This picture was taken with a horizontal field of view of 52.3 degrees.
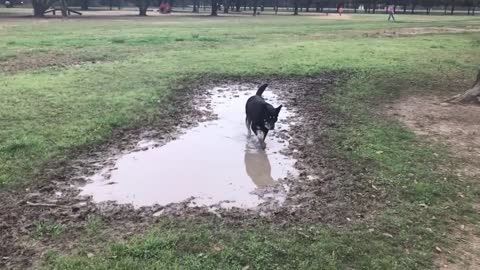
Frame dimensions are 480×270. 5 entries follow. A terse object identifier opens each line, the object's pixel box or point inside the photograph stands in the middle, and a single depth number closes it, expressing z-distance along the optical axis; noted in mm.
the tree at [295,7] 65594
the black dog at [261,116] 7457
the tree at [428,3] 71438
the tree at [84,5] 72388
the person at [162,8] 64075
